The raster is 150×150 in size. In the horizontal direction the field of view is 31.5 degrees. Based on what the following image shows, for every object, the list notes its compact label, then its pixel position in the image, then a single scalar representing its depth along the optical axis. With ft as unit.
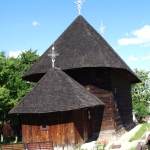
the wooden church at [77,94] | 44.32
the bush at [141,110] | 118.11
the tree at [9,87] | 62.59
